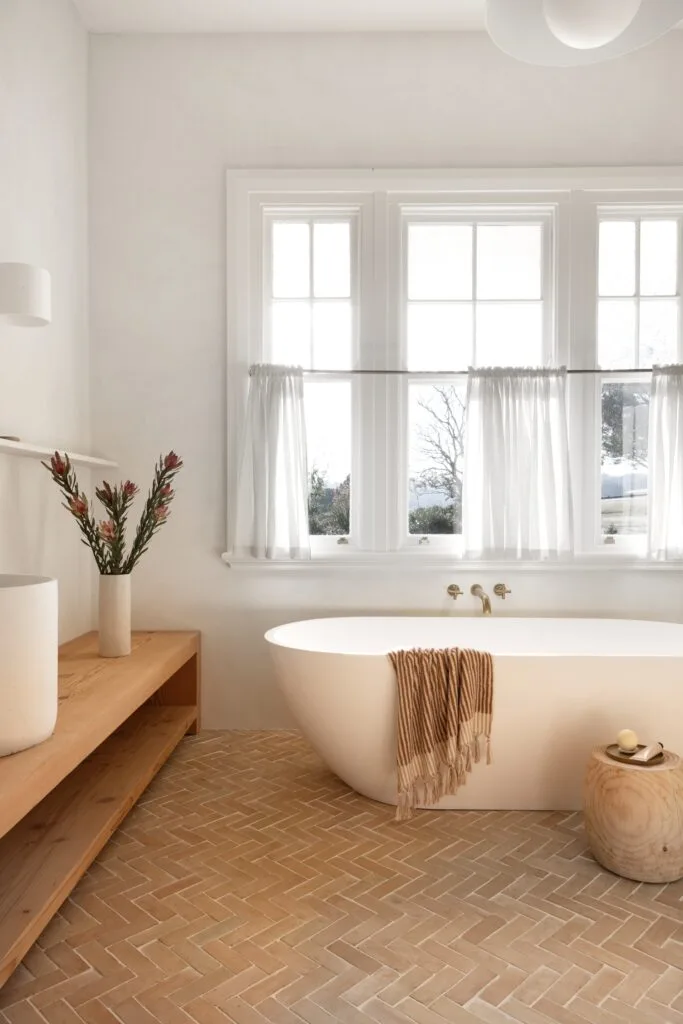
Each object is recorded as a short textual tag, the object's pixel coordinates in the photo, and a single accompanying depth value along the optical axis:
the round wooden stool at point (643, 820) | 2.15
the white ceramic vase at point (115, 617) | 2.88
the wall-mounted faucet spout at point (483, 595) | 3.36
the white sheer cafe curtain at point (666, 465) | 3.32
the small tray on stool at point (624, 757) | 2.24
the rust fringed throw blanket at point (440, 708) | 2.49
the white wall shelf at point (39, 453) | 2.43
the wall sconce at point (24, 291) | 2.26
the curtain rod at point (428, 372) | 3.43
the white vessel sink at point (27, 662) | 1.66
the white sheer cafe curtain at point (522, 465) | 3.35
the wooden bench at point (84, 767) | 1.68
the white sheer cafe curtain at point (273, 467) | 3.36
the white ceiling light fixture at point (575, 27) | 1.67
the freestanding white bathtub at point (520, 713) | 2.51
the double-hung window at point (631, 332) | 3.54
